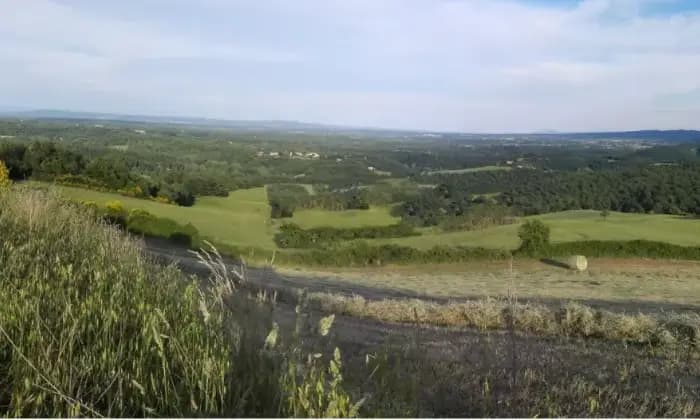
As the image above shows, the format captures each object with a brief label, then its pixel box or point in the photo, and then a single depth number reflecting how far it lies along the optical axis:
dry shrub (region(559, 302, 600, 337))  8.64
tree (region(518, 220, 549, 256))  36.97
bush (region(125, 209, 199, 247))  33.81
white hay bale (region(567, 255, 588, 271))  32.94
